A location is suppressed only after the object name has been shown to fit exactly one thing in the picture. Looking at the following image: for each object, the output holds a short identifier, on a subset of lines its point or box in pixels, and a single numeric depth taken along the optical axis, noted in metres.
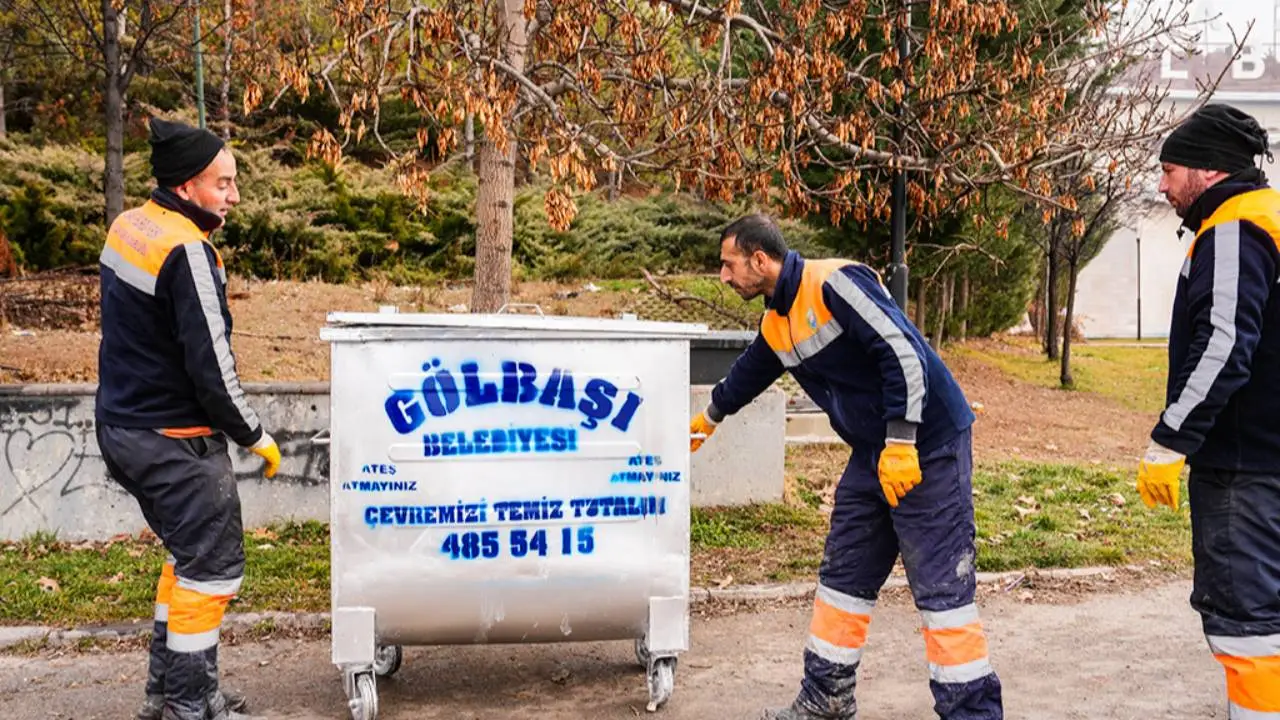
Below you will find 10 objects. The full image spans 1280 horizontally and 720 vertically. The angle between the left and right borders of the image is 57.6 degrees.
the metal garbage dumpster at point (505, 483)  3.99
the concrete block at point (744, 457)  7.32
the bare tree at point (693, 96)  6.41
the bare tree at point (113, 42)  10.19
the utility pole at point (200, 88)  14.00
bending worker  3.83
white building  41.41
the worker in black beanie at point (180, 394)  3.94
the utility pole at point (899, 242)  9.88
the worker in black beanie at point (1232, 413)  3.46
